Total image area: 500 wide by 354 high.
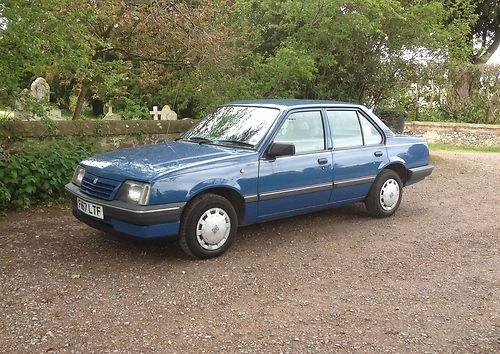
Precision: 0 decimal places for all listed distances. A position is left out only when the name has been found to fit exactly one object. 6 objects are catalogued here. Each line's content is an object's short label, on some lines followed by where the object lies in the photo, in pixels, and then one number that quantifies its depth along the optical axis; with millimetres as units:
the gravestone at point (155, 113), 12509
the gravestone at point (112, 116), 10545
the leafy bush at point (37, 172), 6543
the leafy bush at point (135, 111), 12883
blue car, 4613
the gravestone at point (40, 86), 10740
